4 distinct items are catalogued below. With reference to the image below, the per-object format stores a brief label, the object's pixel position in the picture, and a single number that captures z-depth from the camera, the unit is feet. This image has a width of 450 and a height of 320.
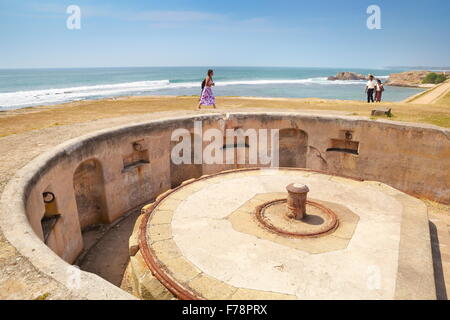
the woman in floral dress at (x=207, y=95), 39.59
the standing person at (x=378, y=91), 53.22
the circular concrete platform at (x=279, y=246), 13.33
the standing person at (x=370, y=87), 53.06
